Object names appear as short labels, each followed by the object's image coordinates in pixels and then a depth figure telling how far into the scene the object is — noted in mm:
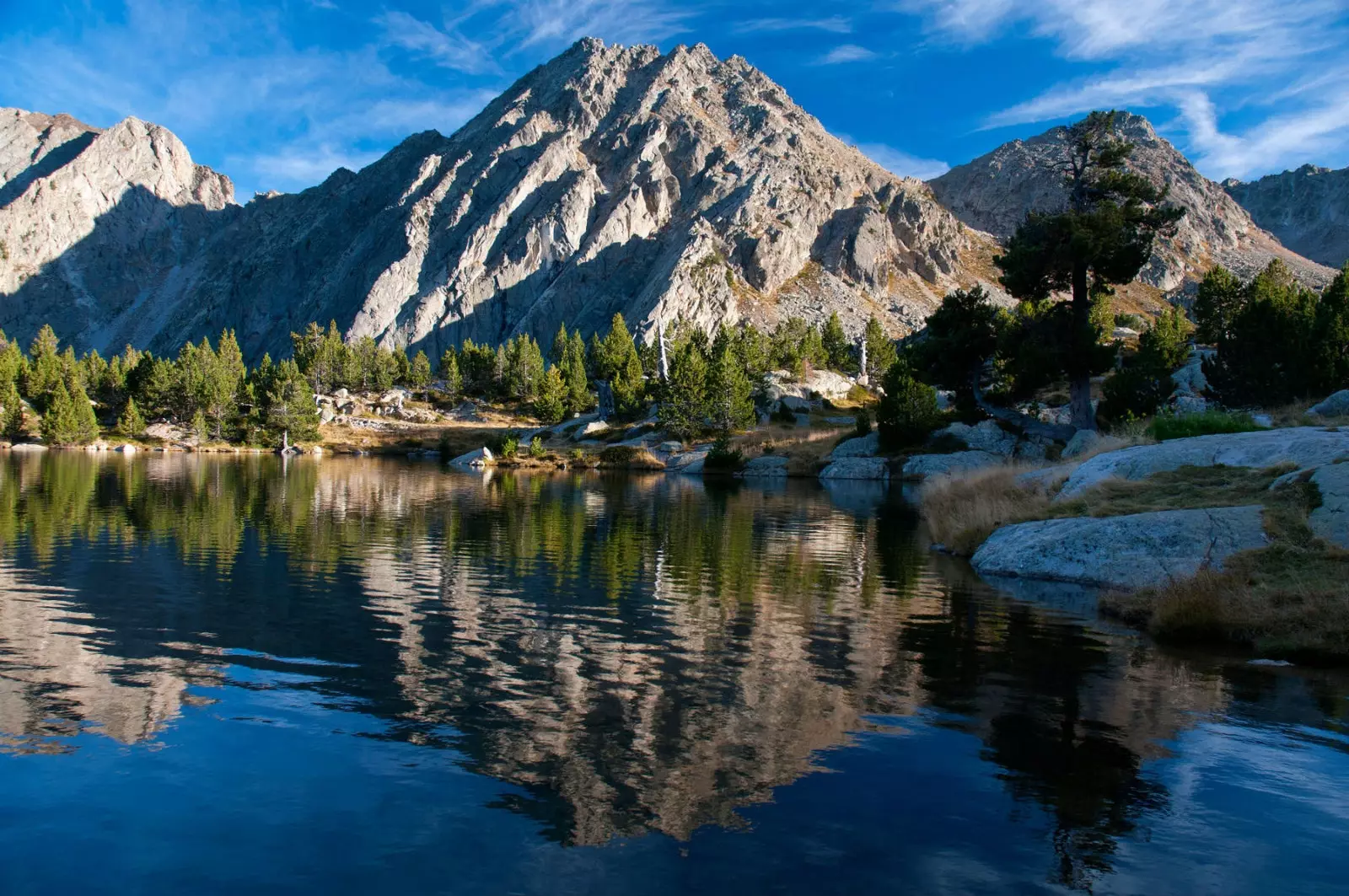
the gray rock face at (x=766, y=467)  77875
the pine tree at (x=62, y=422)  104812
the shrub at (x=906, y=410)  69938
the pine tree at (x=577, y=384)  132625
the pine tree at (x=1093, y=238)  36656
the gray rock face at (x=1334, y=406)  31078
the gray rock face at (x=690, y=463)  82500
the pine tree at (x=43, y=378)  121438
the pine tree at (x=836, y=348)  148125
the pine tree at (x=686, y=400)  98625
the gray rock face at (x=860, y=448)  74688
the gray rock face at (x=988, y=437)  62406
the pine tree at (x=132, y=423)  114688
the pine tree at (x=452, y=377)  154625
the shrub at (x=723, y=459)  80438
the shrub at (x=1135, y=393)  50500
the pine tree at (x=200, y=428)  118312
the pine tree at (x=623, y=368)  119250
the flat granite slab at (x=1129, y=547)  16375
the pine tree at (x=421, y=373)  156000
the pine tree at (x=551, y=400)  123688
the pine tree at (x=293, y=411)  112062
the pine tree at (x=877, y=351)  141500
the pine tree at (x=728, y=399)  97938
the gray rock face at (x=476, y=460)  85250
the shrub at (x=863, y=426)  77750
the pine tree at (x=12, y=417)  107875
